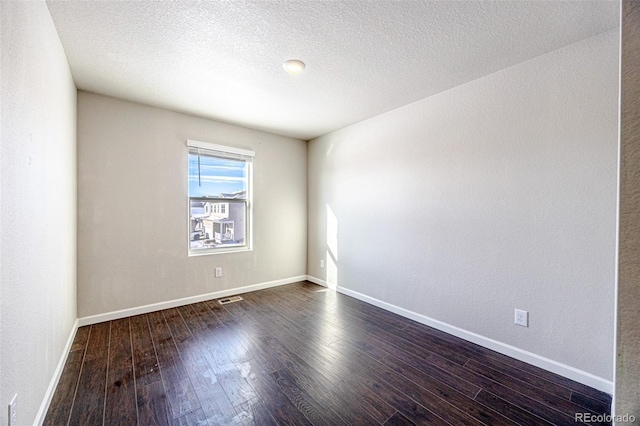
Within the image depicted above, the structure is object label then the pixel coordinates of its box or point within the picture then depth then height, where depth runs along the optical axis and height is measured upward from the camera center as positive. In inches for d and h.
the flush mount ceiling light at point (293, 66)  88.0 +49.1
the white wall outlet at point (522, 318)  85.6 -34.6
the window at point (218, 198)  141.2 +7.4
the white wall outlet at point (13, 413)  45.4 -34.8
